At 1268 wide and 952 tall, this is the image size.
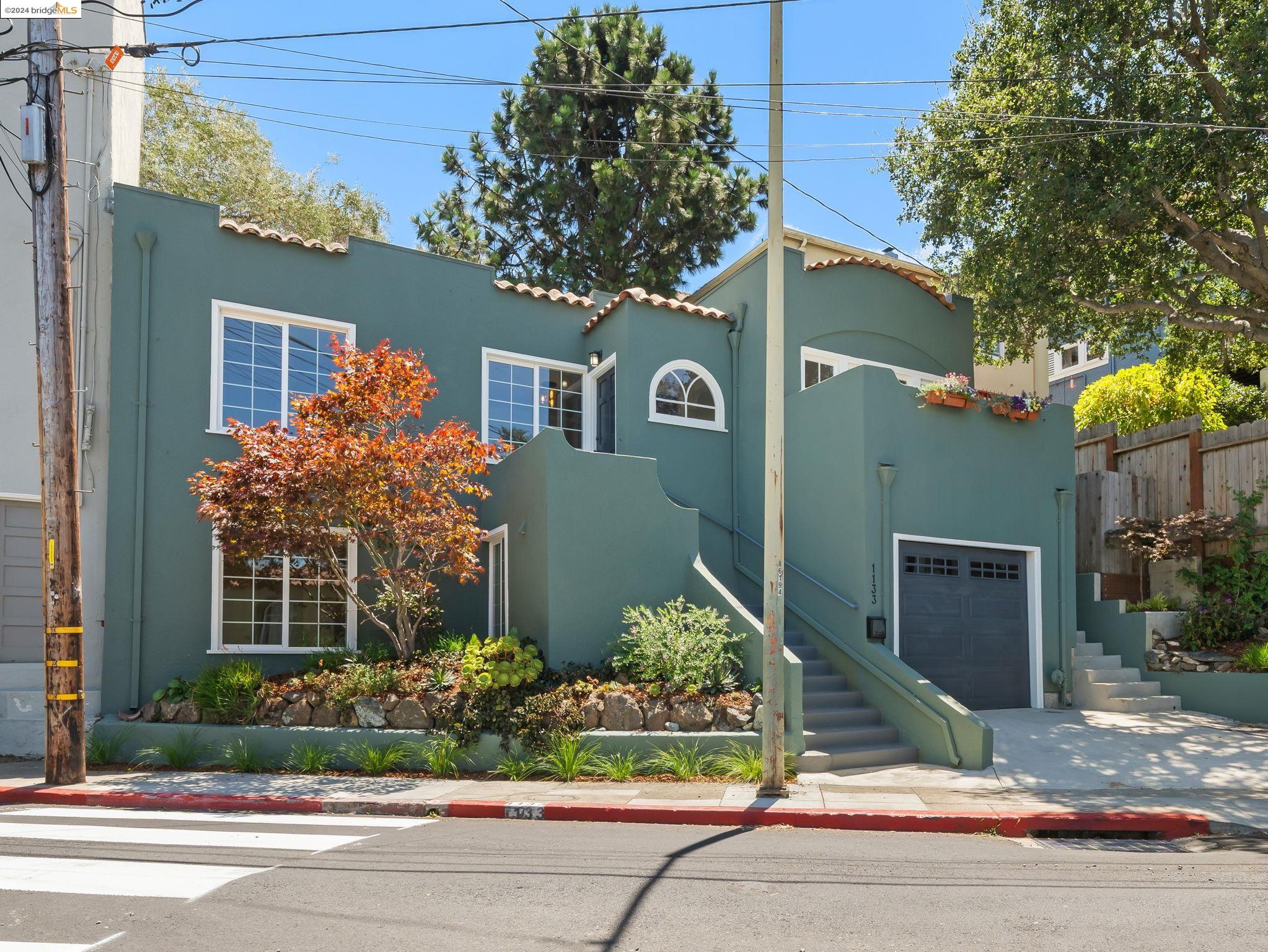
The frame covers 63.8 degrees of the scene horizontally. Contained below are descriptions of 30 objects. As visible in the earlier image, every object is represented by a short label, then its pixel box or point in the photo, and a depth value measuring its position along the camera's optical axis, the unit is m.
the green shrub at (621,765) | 10.28
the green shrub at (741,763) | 10.05
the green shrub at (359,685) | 11.33
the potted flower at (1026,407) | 14.20
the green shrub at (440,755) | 10.64
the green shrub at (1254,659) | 13.26
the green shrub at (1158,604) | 15.15
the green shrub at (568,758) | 10.34
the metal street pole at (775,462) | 9.19
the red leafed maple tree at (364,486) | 11.02
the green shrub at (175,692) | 11.79
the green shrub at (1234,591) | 14.33
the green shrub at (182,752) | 11.15
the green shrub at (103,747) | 11.25
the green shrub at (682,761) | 10.23
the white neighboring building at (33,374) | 12.13
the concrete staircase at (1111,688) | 13.87
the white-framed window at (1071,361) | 31.02
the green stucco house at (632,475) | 12.13
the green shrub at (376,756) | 10.77
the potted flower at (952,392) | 13.52
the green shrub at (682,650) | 11.05
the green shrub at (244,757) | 10.98
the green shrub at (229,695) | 11.55
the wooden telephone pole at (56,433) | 10.02
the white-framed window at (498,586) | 13.55
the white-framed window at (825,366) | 15.90
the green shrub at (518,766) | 10.44
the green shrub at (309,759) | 10.87
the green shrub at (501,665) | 11.01
